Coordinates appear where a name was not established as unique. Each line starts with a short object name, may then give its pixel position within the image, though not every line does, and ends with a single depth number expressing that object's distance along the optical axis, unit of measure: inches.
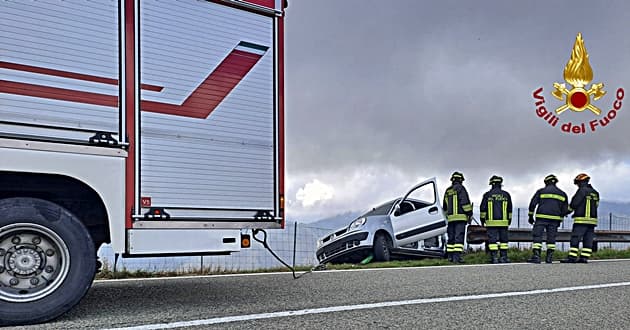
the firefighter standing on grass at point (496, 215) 472.1
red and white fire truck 178.2
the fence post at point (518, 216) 764.1
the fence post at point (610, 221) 881.5
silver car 474.6
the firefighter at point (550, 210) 479.5
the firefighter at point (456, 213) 466.3
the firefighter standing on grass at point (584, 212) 475.8
